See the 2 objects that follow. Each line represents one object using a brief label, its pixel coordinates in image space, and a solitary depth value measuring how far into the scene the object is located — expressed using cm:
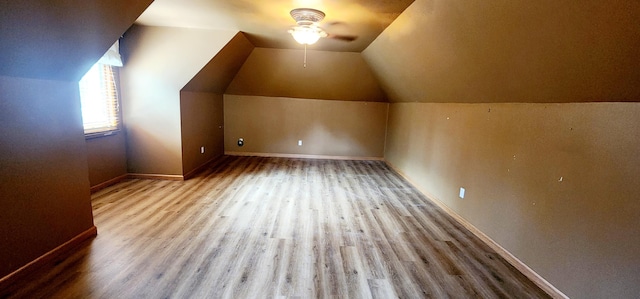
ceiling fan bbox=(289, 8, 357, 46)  276
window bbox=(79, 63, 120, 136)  347
